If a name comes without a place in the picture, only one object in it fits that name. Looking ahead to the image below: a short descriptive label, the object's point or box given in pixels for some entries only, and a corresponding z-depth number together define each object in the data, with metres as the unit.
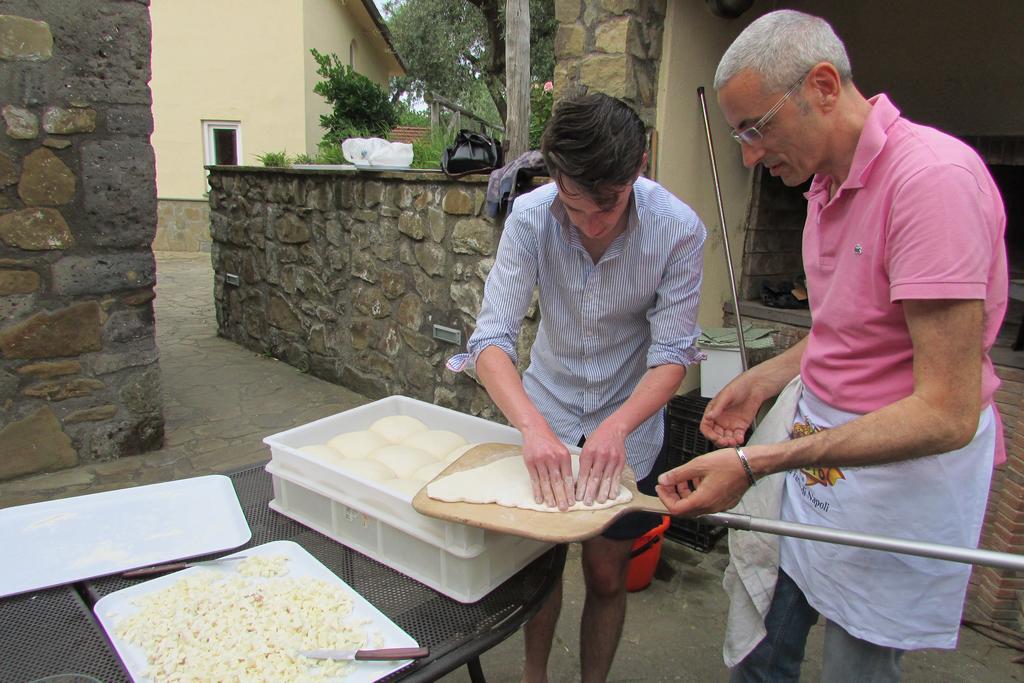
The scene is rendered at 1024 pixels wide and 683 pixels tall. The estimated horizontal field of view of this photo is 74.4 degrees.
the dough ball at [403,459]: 1.48
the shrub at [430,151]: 4.78
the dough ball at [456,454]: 1.55
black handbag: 3.59
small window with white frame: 12.23
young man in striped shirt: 1.38
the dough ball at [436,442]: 1.59
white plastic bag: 4.39
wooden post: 3.46
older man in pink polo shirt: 1.03
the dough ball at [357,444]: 1.56
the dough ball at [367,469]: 1.41
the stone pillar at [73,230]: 3.12
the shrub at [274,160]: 6.05
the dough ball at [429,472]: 1.45
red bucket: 2.65
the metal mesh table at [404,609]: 1.05
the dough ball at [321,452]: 1.49
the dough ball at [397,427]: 1.66
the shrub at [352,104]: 7.95
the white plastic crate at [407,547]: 1.23
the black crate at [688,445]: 3.09
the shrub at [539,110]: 3.95
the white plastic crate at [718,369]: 3.27
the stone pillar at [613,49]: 2.94
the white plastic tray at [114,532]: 1.26
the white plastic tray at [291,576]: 1.02
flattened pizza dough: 1.24
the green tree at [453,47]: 11.75
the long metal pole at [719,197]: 2.99
